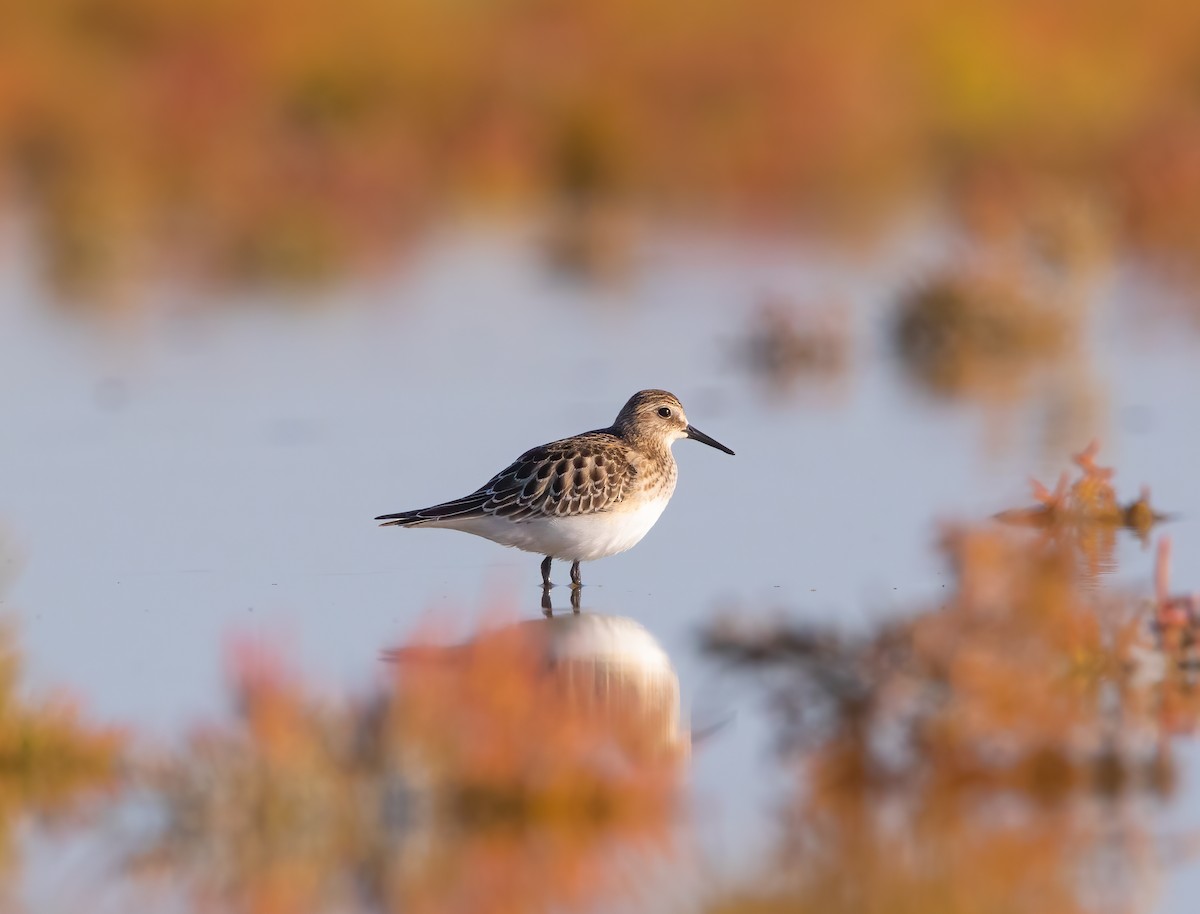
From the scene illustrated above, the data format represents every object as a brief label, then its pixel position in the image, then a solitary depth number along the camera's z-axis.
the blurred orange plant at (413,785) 6.81
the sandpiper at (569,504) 10.67
